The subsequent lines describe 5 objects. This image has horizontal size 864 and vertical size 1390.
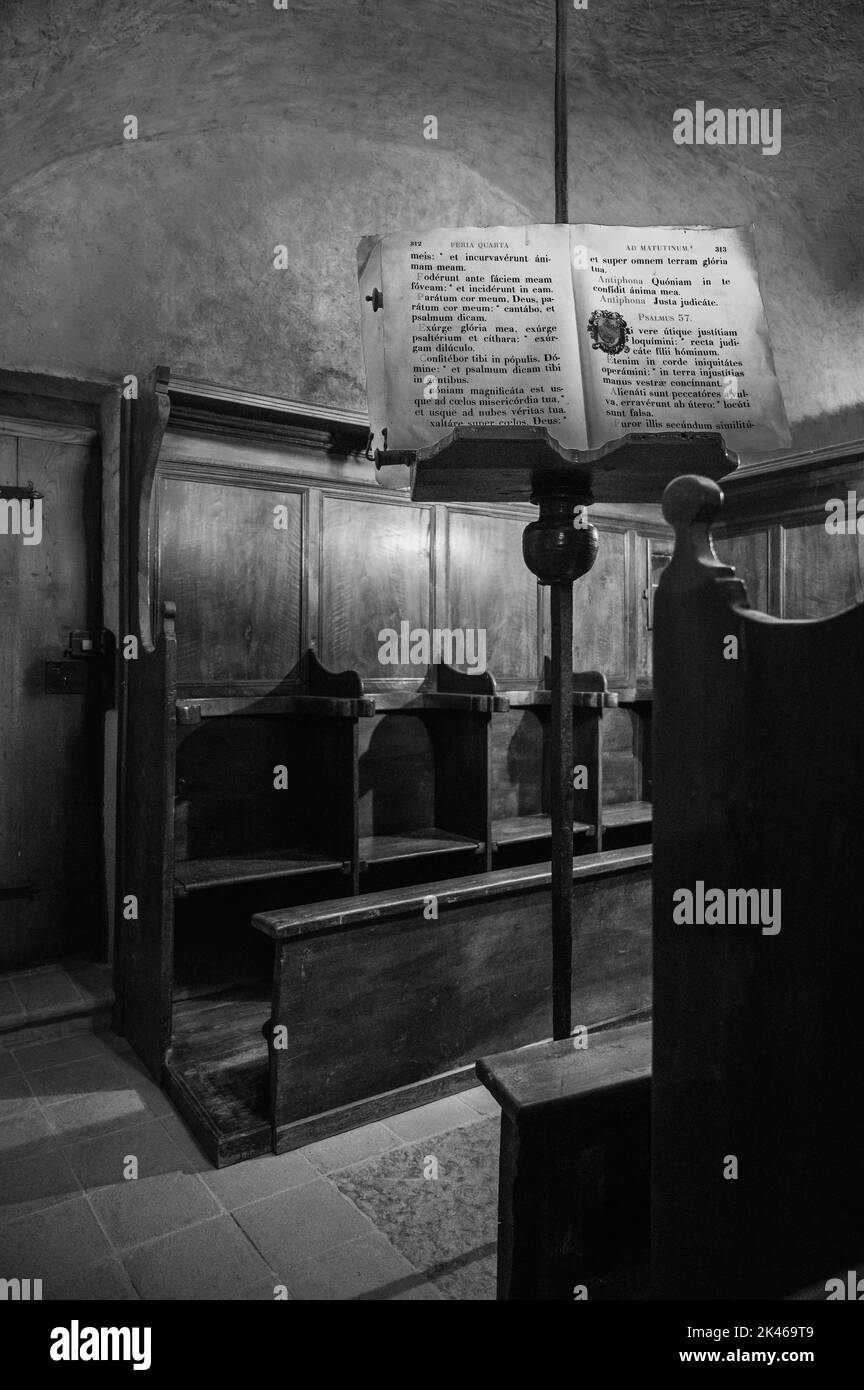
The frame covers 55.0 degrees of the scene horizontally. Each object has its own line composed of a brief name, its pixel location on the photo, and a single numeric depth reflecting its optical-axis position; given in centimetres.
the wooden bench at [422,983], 217
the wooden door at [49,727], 303
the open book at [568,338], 136
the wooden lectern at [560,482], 130
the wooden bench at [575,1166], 115
